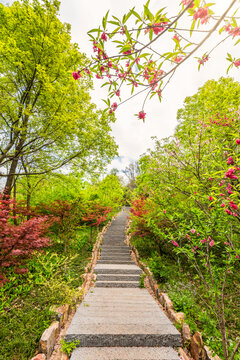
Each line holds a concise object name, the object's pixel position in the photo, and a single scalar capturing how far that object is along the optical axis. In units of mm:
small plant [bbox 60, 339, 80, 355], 2090
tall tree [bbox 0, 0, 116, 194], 3980
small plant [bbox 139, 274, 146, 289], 4055
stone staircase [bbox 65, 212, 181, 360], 2113
